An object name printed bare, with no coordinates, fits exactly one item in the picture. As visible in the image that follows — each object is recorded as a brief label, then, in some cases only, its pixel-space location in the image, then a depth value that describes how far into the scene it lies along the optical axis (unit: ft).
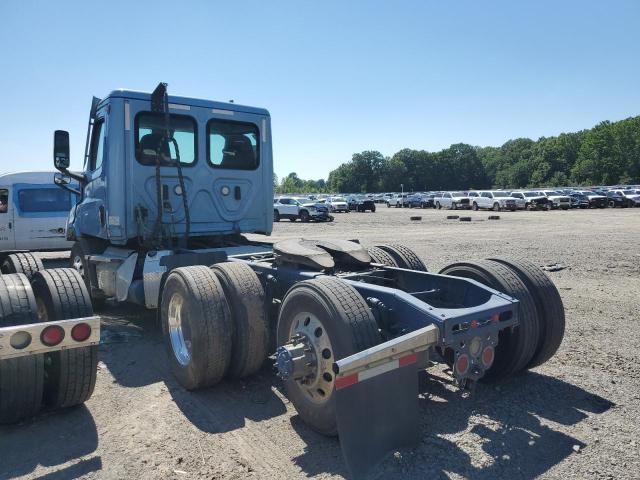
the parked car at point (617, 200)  140.15
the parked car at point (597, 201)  140.05
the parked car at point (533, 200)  136.05
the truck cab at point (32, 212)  38.47
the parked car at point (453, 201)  152.35
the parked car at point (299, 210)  106.83
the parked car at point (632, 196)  138.10
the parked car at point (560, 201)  137.28
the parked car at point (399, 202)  185.68
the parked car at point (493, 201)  138.00
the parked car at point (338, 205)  145.69
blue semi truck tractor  10.44
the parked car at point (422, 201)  172.72
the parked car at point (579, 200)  140.71
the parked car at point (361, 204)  146.51
